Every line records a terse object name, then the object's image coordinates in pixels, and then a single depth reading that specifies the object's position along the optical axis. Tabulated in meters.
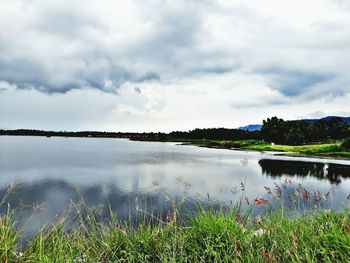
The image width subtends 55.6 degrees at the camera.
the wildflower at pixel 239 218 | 7.68
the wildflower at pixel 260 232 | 7.30
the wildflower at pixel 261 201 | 7.32
